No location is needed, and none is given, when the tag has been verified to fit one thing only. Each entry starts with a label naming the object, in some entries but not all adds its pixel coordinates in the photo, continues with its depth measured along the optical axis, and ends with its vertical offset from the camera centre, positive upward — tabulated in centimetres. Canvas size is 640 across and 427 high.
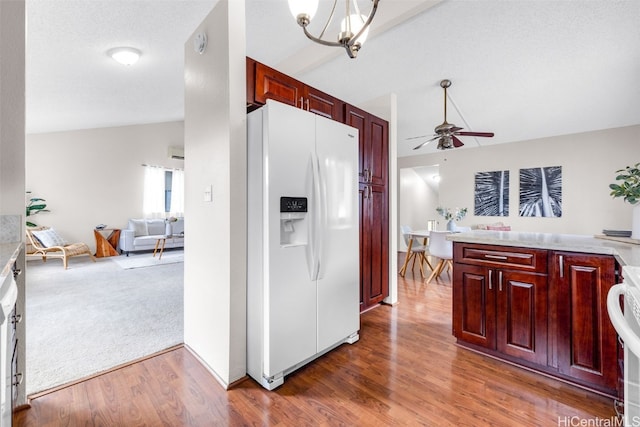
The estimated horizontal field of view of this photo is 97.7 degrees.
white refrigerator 174 -17
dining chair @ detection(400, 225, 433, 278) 464 -64
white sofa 623 -48
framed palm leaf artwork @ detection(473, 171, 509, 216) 575 +41
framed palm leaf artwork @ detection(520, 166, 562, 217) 524 +41
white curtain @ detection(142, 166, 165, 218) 711 +55
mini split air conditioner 745 +164
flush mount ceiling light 310 +181
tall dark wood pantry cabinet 235 +40
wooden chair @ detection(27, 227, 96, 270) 497 -66
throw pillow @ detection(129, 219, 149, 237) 656 -30
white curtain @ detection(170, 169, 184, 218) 763 +57
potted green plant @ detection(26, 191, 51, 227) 561 +16
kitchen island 162 -59
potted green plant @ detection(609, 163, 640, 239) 168 +13
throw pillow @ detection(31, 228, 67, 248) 507 -44
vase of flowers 419 -6
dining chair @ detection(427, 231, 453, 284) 388 -46
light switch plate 194 +14
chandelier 151 +108
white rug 534 -95
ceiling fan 351 +101
